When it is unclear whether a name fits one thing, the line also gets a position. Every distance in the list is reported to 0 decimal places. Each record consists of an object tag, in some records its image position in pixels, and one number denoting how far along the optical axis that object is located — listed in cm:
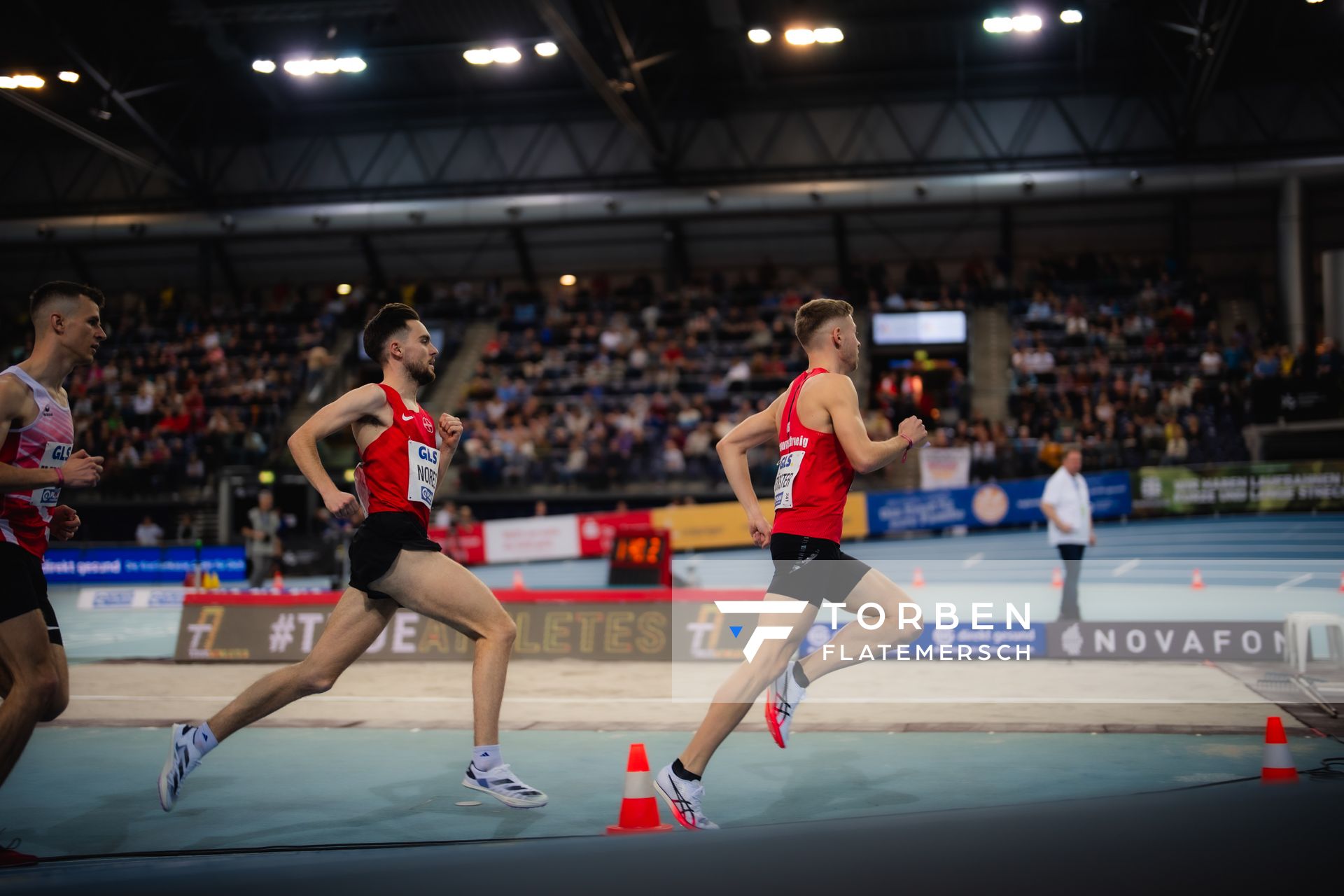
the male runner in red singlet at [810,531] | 433
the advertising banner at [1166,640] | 894
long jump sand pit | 683
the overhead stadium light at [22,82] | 2188
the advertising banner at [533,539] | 2133
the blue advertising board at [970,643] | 935
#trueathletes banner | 1048
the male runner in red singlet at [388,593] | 463
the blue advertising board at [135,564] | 2123
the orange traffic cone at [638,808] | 413
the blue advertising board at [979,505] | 1838
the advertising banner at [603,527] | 2081
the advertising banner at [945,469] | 1950
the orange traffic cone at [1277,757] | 448
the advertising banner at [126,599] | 1739
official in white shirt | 1053
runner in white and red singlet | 416
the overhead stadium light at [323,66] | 2280
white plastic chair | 752
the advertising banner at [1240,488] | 1566
